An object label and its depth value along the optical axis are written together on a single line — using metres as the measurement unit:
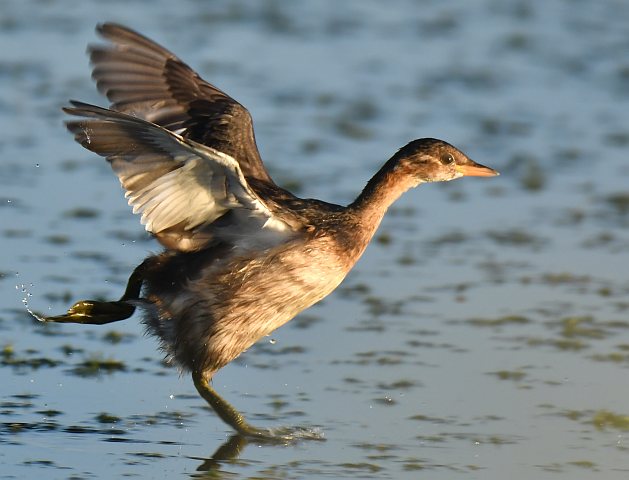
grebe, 12.88
